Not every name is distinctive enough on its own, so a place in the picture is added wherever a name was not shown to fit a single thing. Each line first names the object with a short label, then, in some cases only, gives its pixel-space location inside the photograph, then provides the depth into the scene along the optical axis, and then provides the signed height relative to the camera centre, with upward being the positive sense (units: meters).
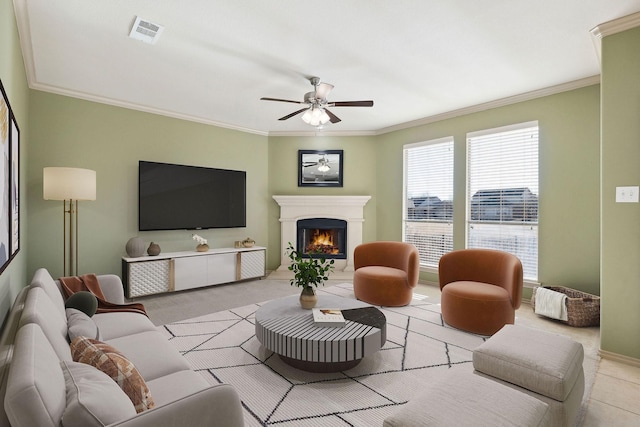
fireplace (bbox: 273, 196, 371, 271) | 6.05 -0.01
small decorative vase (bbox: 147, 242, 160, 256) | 4.55 -0.52
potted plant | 2.85 -0.55
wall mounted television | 4.64 +0.23
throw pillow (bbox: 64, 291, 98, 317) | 2.30 -0.64
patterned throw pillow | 1.25 -0.61
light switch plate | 2.56 +0.15
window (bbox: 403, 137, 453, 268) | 5.11 +0.23
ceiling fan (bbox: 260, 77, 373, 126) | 3.56 +1.19
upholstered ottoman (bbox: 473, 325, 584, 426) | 1.65 -0.82
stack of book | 2.49 -0.82
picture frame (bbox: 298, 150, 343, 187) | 6.12 +0.82
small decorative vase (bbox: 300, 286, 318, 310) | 2.90 -0.76
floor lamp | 3.36 +0.28
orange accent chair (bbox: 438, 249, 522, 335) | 3.09 -0.76
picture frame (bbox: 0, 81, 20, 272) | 1.83 +0.18
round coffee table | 2.19 -0.86
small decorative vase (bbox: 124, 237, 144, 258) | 4.33 -0.47
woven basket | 3.38 -1.01
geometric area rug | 1.95 -1.17
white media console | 4.29 -0.83
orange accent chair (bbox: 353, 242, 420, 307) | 3.98 -0.78
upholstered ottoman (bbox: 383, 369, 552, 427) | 1.27 -0.79
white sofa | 0.88 -0.57
